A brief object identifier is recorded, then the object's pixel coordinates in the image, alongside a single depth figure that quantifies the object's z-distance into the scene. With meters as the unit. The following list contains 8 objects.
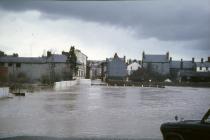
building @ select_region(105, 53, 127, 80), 110.81
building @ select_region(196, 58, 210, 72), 126.56
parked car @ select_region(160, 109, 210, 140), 8.12
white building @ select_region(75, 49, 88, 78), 125.69
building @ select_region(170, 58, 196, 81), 130.27
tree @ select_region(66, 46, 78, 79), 101.85
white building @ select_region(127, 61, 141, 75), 138.00
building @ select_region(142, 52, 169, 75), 131.25
